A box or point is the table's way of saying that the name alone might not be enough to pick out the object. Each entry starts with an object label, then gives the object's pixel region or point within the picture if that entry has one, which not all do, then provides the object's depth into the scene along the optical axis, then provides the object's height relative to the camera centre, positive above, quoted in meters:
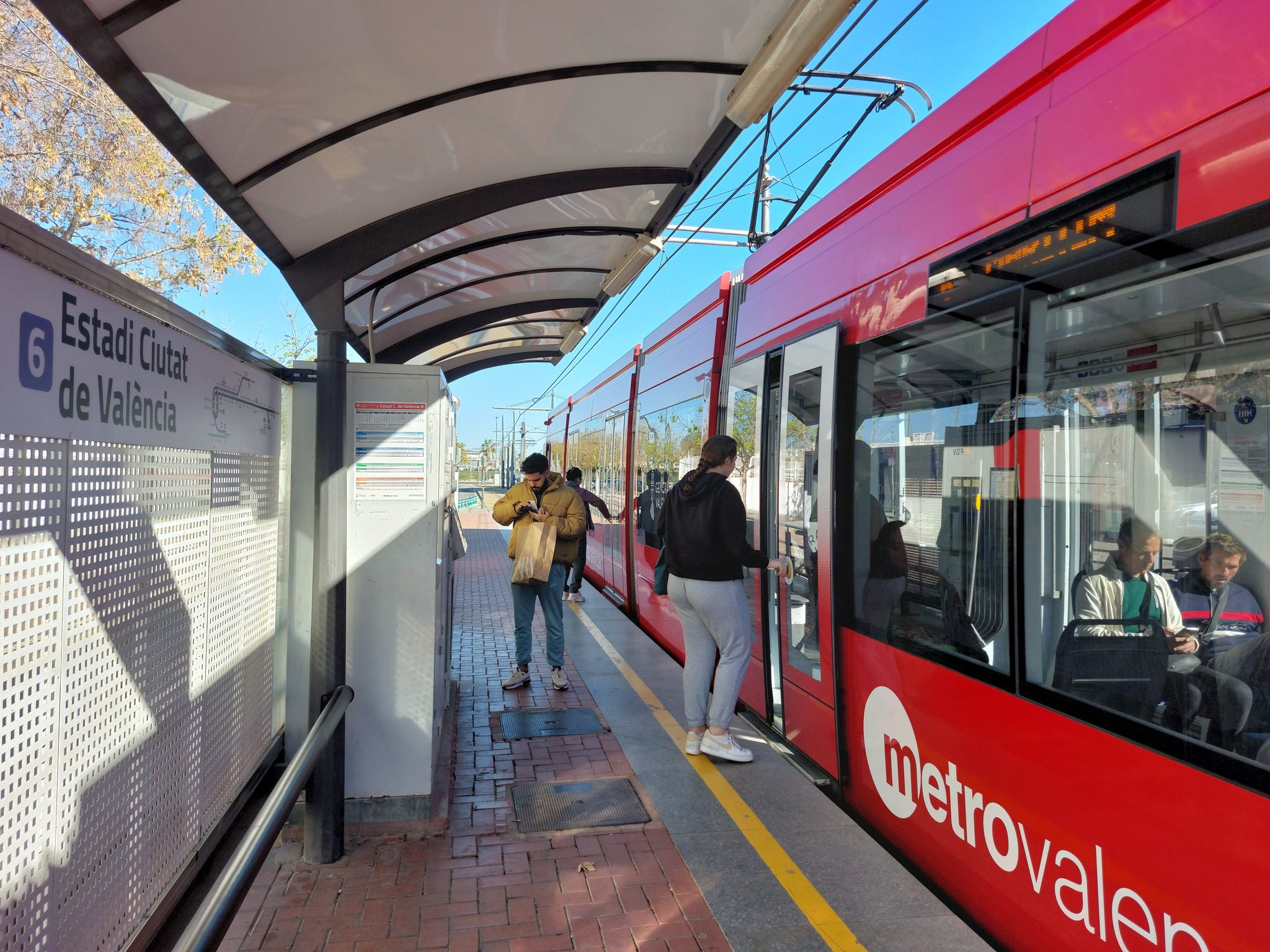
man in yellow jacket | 6.00 -0.29
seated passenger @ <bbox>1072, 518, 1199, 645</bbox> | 2.27 -0.27
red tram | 2.08 +0.12
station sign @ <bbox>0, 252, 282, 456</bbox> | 1.57 +0.26
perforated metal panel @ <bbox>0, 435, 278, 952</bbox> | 1.61 -0.47
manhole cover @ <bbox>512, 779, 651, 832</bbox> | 3.96 -1.57
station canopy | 2.47 +1.43
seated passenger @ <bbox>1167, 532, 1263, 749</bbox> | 2.04 -0.33
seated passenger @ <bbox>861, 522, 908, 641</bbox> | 3.52 -0.38
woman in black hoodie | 4.55 -0.42
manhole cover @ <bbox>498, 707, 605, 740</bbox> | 5.33 -1.55
